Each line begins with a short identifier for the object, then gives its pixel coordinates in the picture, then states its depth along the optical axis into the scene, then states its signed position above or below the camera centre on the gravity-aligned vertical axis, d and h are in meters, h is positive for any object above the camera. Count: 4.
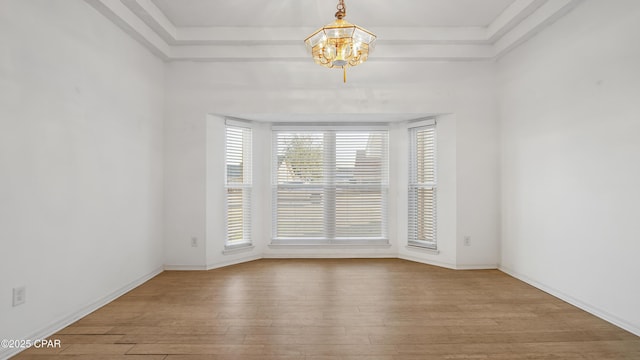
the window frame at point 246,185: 4.54 -0.06
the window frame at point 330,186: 4.84 -0.08
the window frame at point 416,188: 4.47 -0.11
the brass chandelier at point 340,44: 2.56 +1.16
